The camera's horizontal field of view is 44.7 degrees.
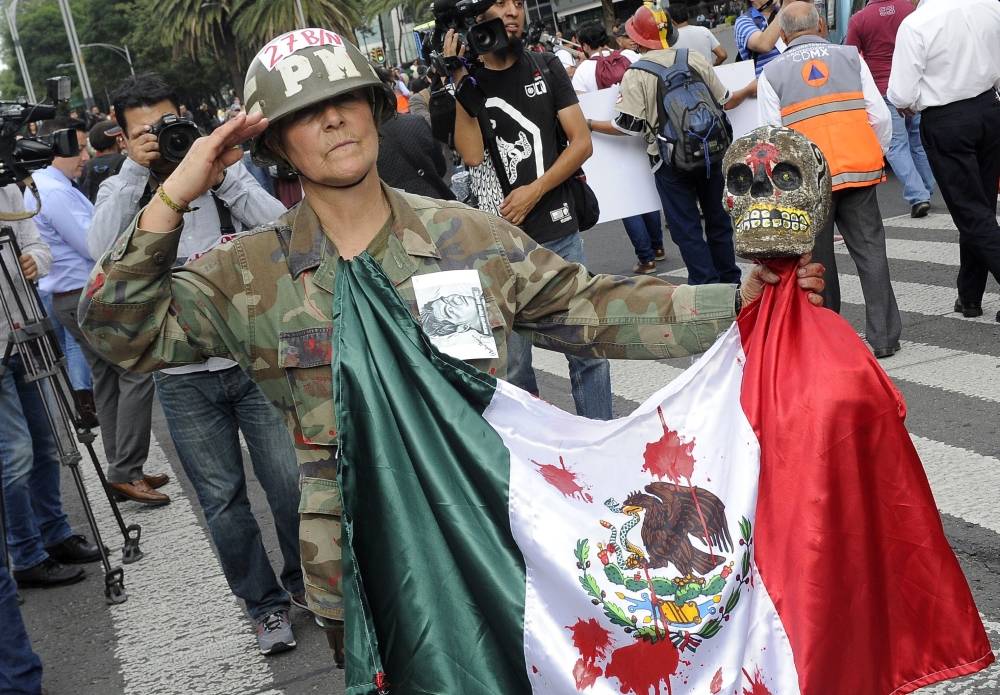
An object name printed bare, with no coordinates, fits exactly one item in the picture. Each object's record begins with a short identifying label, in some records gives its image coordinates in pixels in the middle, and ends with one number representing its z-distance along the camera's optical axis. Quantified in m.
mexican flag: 2.67
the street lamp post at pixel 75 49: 43.34
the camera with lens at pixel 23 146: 5.21
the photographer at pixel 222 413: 4.59
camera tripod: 5.30
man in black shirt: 5.51
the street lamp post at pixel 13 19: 41.04
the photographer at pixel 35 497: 5.71
